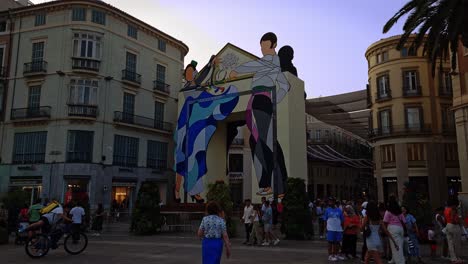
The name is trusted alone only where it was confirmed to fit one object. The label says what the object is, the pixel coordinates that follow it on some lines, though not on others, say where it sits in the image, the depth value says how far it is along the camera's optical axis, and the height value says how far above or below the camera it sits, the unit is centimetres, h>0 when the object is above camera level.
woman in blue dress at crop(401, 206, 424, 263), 1096 -92
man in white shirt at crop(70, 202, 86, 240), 1551 -52
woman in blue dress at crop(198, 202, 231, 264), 709 -60
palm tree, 1303 +622
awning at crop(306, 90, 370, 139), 4206 +992
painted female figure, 2970 +561
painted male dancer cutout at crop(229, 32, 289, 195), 2594 +597
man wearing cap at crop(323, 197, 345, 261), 1153 -72
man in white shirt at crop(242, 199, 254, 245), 1602 -52
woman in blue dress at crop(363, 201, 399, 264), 852 -61
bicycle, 1216 -127
